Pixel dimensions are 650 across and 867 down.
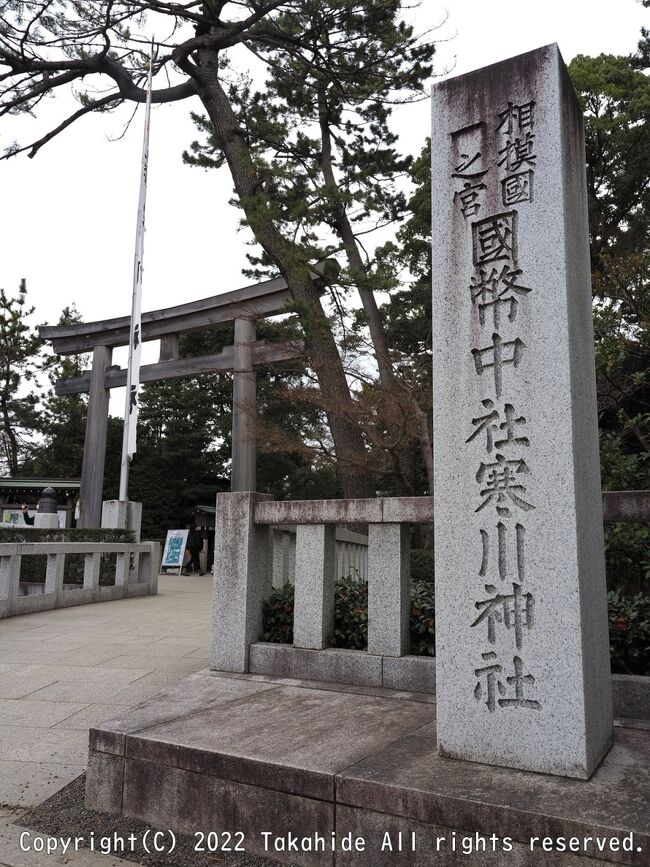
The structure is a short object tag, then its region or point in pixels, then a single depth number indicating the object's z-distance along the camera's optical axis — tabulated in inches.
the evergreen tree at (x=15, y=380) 1017.5
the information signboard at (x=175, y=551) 673.0
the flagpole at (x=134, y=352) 496.1
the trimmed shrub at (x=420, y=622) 133.6
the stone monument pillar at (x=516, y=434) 97.3
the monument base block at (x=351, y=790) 79.8
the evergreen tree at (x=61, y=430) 1062.4
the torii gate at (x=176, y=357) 523.2
